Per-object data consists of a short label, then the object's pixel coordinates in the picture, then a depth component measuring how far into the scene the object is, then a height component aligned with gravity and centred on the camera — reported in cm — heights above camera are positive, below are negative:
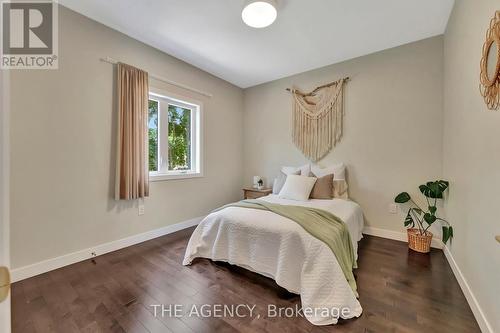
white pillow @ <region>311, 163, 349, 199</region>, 301 -14
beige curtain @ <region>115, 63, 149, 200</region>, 246 +38
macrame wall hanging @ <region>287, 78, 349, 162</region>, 324 +77
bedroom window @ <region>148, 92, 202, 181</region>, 300 +43
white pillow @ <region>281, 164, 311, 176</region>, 324 -6
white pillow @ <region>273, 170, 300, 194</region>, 328 -27
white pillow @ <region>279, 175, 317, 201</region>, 282 -30
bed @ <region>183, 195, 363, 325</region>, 148 -75
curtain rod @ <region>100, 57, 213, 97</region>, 242 +121
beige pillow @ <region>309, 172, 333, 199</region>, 286 -30
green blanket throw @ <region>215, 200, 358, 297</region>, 163 -53
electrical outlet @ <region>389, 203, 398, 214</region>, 283 -56
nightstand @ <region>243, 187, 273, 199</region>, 360 -47
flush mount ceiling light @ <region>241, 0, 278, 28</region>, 192 +146
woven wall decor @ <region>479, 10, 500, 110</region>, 123 +64
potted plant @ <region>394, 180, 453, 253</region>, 232 -62
